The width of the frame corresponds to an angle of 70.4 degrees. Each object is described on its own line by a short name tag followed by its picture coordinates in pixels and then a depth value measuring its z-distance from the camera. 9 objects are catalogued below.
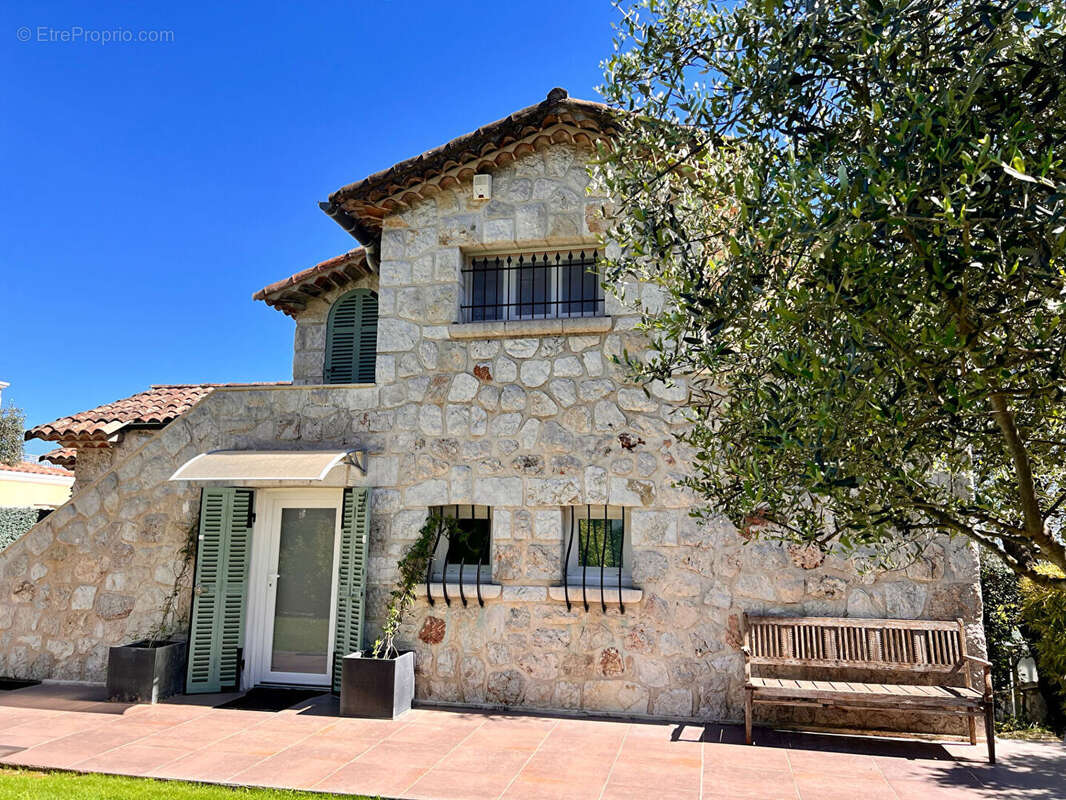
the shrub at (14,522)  20.98
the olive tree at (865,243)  3.69
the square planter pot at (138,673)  10.88
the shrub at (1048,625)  9.90
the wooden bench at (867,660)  8.76
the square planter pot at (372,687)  10.27
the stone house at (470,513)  10.44
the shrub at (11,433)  39.59
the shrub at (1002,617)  11.34
